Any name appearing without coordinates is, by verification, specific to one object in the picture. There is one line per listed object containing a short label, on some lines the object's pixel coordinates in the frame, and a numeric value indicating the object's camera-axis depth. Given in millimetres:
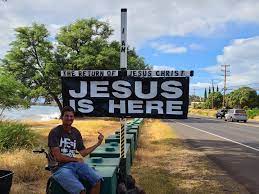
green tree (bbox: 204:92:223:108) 70131
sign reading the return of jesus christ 4069
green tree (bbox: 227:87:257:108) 59254
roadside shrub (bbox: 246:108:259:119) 39646
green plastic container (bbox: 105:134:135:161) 5608
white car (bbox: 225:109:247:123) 27305
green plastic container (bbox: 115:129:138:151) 7167
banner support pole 4071
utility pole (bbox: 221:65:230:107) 50062
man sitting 2936
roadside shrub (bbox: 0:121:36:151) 7009
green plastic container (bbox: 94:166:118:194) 3177
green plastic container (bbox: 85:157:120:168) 3577
